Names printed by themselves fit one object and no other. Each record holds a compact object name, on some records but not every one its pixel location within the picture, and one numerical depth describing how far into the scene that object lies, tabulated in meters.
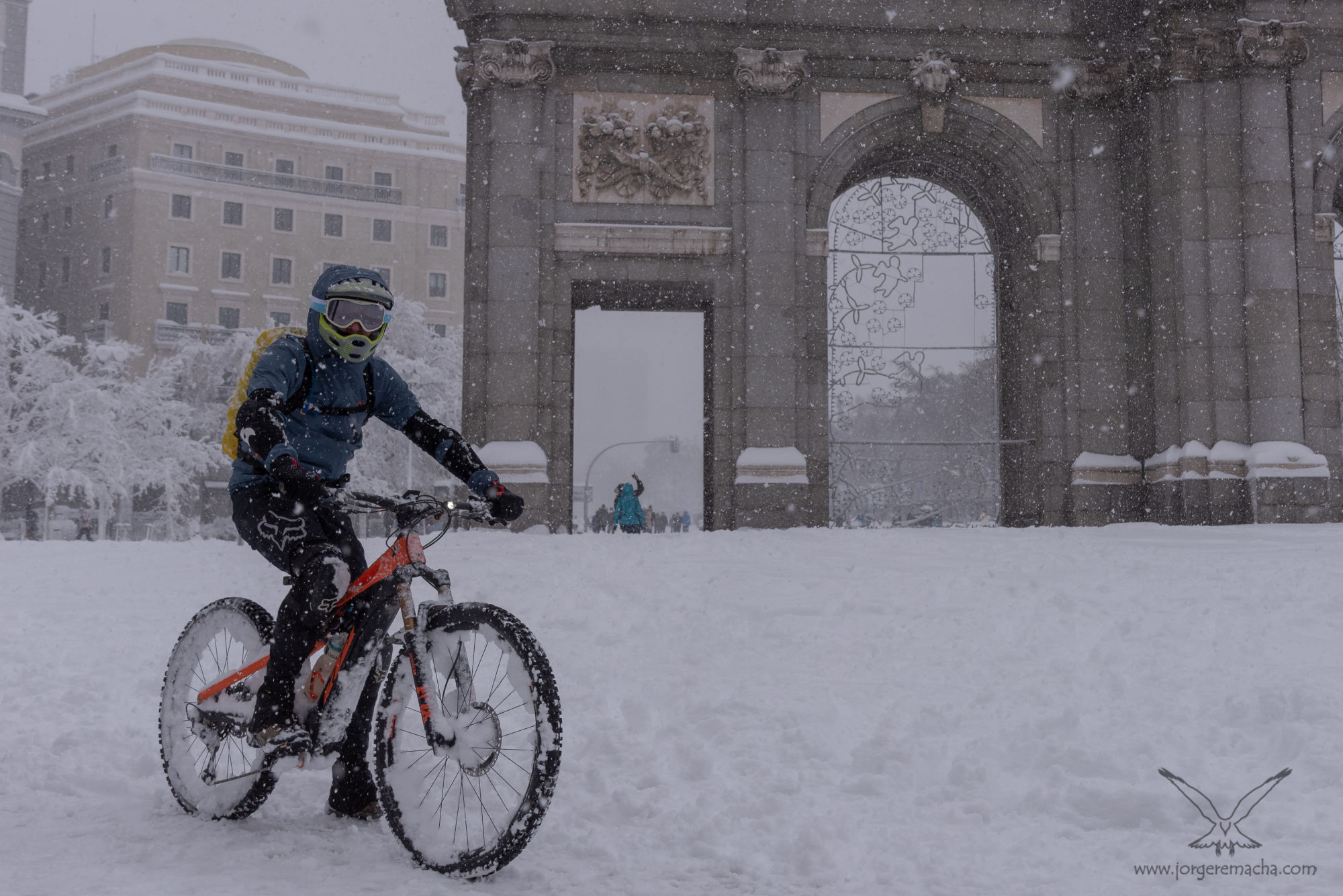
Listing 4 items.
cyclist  4.09
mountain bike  3.71
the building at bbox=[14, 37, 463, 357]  61.00
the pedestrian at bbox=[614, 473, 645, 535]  20.69
